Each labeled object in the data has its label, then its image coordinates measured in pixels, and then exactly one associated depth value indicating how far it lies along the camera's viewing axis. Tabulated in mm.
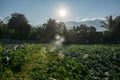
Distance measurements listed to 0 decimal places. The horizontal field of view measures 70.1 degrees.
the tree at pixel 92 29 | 18603
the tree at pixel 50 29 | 18871
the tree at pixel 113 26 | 17462
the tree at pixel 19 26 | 18825
